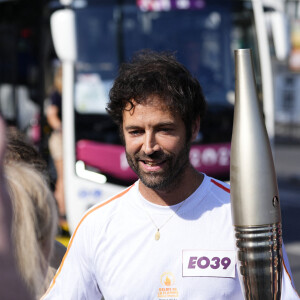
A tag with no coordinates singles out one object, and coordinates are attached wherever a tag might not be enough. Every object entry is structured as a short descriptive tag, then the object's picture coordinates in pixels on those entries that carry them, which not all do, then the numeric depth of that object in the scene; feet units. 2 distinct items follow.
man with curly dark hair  6.79
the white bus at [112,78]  22.13
